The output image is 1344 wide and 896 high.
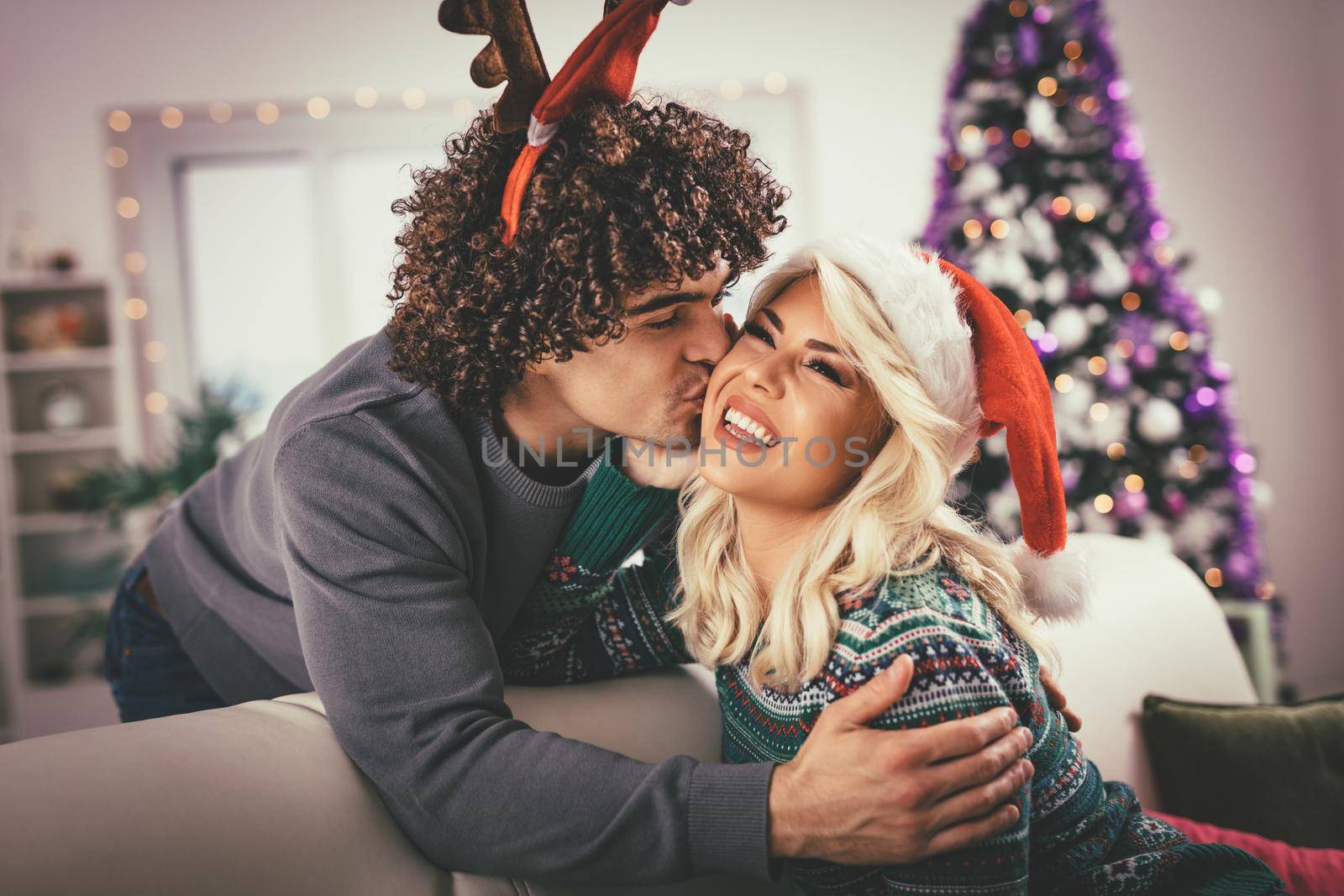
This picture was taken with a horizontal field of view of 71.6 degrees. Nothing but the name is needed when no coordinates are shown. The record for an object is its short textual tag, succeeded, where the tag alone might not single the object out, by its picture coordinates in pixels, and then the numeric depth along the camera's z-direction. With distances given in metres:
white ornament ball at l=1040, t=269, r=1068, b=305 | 3.38
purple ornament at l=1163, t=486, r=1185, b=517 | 3.37
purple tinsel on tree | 3.34
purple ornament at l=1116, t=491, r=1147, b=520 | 3.37
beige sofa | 0.78
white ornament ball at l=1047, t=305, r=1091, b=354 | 3.34
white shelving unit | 4.32
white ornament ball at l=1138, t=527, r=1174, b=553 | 3.38
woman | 1.12
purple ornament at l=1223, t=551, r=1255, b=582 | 3.38
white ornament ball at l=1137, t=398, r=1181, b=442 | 3.30
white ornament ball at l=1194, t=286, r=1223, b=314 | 3.89
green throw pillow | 1.55
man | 0.98
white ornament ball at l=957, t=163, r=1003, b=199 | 3.41
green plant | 3.78
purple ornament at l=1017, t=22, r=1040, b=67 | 3.36
